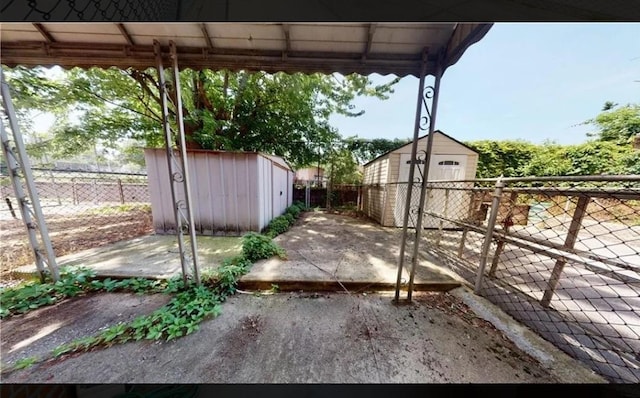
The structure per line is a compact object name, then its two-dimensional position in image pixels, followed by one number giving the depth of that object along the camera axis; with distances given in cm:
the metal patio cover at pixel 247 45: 162
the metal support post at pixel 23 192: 204
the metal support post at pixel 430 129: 182
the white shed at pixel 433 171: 549
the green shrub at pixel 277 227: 453
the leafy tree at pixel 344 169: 1052
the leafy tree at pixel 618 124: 815
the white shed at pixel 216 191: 414
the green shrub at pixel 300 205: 882
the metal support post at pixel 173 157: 187
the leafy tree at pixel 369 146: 1097
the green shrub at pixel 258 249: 297
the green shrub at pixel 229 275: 227
